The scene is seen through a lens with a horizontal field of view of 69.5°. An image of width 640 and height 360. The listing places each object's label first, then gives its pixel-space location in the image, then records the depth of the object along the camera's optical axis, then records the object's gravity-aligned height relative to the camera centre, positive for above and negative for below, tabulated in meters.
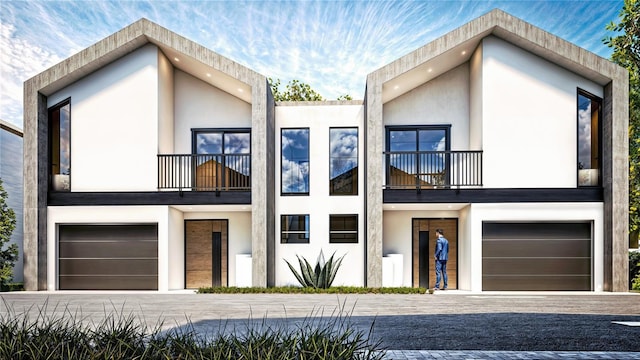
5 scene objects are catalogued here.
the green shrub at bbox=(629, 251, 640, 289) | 13.45 -2.18
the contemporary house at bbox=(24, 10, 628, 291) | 12.59 +0.45
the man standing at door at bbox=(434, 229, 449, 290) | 12.98 -1.81
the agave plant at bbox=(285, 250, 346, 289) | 12.90 -2.32
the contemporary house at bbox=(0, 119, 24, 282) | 14.77 +0.69
